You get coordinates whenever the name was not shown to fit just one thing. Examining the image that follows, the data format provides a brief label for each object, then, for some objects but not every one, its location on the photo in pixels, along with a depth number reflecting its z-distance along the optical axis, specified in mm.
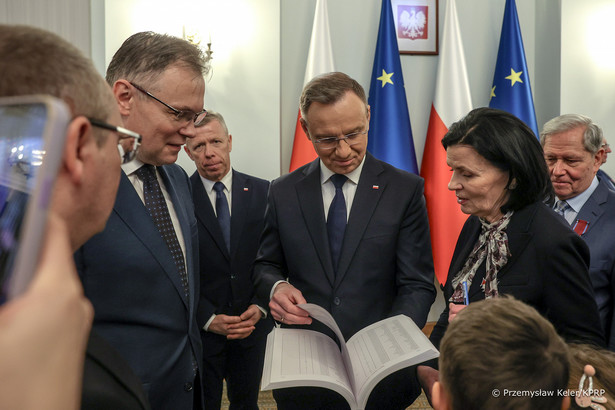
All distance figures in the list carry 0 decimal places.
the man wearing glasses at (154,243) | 1574
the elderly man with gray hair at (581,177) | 2703
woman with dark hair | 1688
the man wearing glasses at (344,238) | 2043
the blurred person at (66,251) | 388
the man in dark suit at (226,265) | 3088
